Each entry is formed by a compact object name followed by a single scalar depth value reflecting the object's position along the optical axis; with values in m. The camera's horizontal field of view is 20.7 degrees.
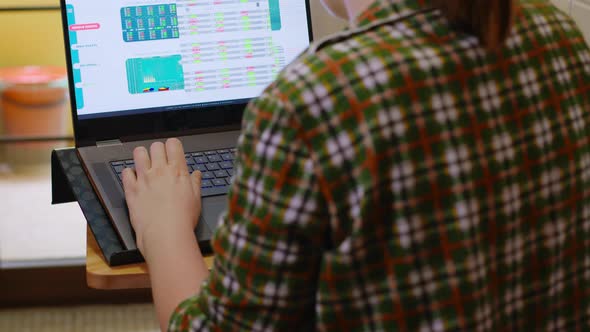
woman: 1.52
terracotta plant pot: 3.23
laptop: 2.15
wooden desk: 1.93
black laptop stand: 1.94
